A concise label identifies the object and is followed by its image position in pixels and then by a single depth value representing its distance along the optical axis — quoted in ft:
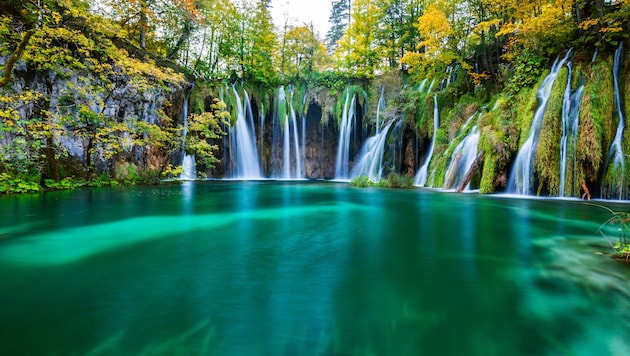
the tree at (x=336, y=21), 116.47
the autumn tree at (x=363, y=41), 69.87
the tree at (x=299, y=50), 80.43
